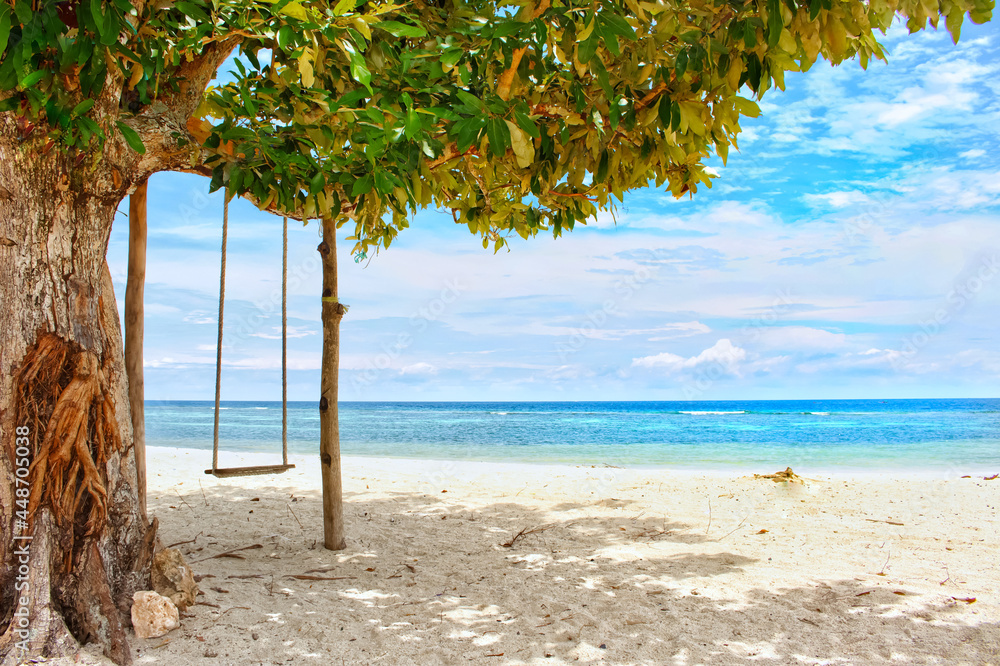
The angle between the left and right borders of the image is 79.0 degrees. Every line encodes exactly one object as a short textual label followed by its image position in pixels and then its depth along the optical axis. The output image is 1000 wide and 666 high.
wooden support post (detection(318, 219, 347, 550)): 4.20
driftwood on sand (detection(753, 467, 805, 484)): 7.36
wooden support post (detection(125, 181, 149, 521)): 3.48
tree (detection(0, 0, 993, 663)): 2.09
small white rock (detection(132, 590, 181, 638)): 2.76
